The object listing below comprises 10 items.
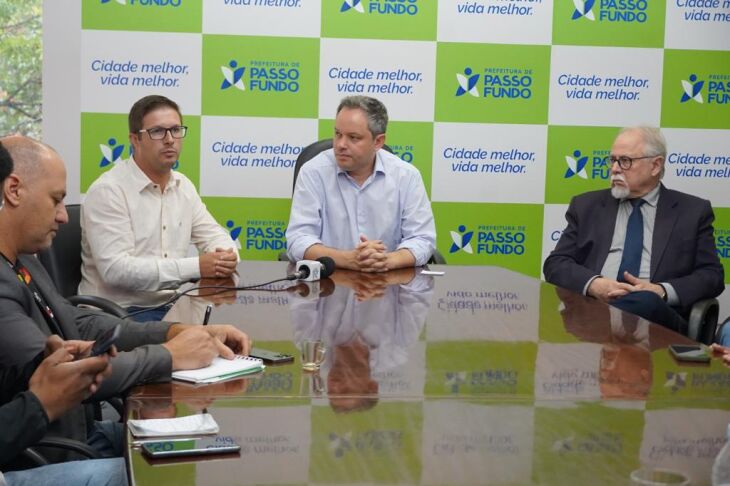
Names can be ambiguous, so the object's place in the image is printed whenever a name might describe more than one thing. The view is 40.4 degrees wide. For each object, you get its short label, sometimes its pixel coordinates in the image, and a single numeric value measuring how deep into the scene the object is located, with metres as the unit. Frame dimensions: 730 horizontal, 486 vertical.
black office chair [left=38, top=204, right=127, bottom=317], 3.77
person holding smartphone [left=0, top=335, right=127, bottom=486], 1.83
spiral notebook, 1.96
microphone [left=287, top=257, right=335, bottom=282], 3.52
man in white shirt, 3.71
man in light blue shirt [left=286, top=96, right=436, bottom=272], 4.25
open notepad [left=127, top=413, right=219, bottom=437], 1.57
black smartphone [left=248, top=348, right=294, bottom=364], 2.13
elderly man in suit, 3.94
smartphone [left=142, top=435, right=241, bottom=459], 1.47
